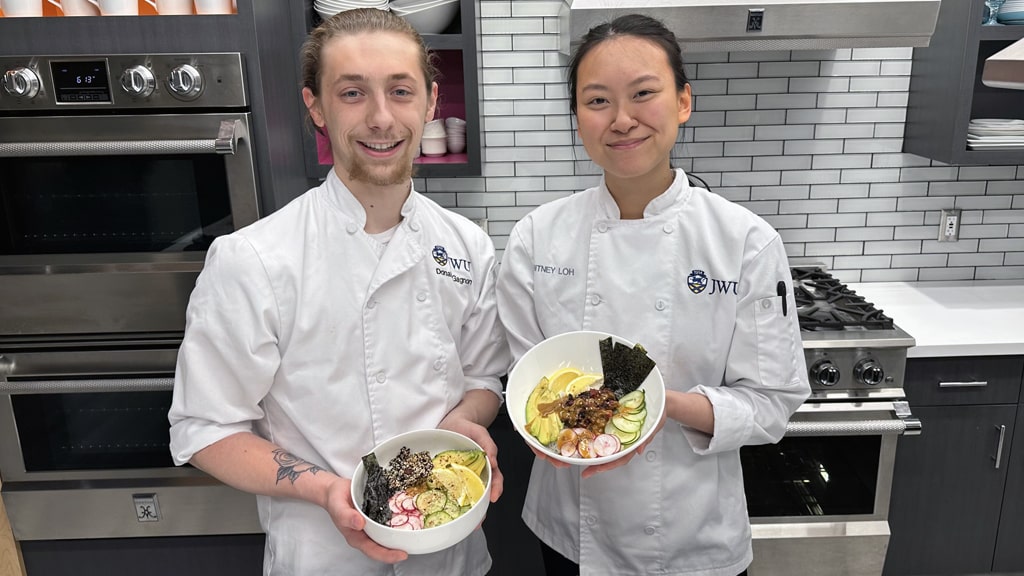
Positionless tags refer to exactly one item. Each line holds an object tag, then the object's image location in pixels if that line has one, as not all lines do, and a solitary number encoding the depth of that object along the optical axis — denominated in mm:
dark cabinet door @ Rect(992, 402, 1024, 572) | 2496
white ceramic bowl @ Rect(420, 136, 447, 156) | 2578
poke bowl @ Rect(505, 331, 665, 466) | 1298
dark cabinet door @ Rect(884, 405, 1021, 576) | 2469
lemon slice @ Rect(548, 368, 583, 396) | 1414
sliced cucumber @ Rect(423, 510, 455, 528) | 1227
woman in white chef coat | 1391
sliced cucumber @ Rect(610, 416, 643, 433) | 1319
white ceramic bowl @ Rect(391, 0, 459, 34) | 2379
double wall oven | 1945
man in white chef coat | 1361
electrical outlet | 2980
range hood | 2156
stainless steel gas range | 2342
